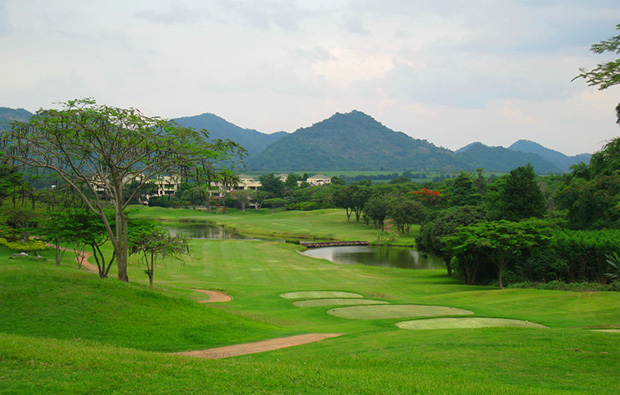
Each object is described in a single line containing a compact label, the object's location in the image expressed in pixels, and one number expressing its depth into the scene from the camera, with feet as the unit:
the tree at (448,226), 134.72
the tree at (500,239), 112.68
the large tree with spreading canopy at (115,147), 65.00
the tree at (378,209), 297.74
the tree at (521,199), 142.31
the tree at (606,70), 42.06
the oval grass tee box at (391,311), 76.89
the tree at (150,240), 88.99
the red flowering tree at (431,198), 331.77
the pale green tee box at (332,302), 88.06
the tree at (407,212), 278.46
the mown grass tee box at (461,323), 66.59
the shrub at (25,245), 136.26
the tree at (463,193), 285.56
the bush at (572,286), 98.89
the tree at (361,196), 336.18
